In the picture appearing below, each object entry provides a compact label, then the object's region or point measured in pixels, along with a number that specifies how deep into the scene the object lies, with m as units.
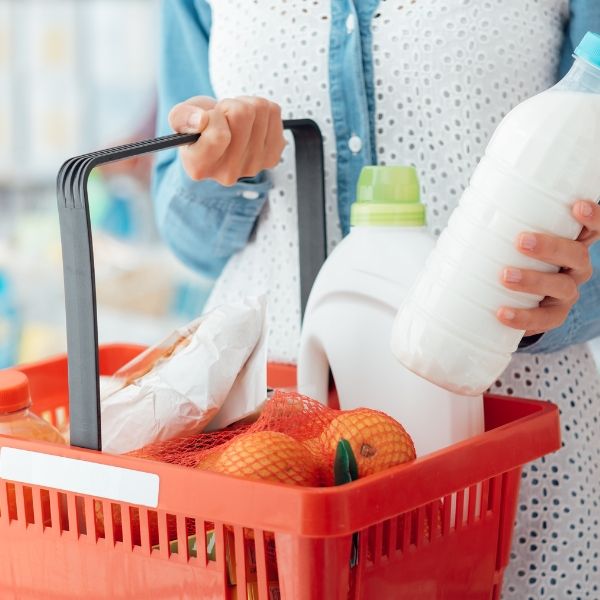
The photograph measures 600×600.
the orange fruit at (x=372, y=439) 1.59
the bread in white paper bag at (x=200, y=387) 1.69
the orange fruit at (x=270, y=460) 1.58
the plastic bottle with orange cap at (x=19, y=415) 1.67
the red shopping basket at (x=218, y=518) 1.53
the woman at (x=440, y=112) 1.90
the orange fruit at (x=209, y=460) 1.63
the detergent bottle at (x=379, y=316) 1.70
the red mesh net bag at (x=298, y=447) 1.59
